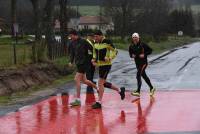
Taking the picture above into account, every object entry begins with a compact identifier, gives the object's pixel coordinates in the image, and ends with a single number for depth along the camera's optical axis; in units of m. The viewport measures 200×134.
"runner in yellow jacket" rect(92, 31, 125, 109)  13.55
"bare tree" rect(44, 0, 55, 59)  31.09
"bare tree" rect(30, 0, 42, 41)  29.87
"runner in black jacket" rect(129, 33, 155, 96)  15.12
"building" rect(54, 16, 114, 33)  72.53
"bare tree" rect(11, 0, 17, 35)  55.11
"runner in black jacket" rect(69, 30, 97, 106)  13.93
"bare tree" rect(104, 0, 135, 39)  62.03
